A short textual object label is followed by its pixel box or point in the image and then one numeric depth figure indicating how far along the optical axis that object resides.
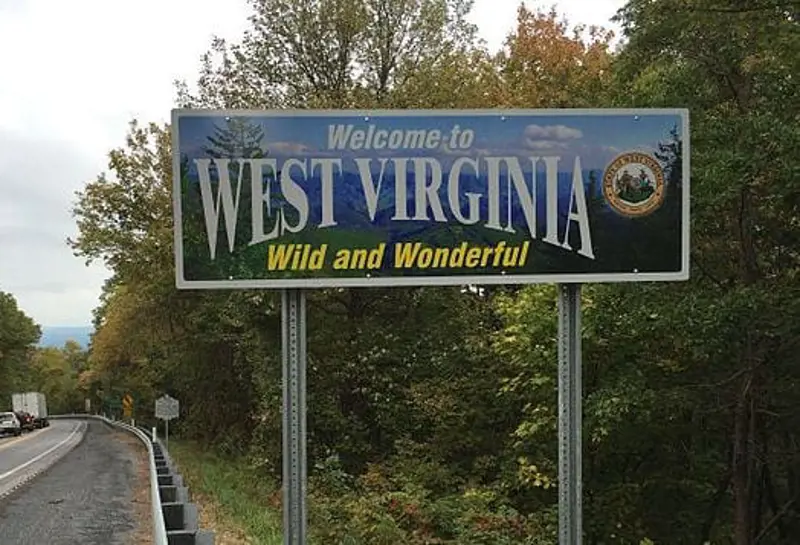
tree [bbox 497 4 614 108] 23.53
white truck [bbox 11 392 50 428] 66.19
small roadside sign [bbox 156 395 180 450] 24.89
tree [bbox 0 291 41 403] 90.81
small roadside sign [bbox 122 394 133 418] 55.28
